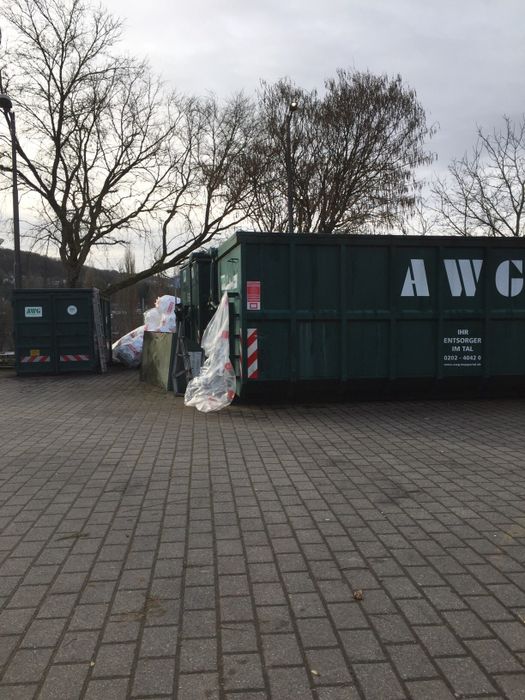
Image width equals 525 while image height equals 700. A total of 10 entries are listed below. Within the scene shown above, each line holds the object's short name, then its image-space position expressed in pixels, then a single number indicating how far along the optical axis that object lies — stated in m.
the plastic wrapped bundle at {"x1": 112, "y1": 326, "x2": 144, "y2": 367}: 18.03
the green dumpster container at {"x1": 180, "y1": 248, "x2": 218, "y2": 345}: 11.64
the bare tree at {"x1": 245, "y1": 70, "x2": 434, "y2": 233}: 25.45
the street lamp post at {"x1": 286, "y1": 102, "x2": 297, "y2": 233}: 23.19
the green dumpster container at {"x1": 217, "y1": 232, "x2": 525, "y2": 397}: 9.42
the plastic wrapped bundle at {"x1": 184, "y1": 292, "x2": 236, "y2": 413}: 9.26
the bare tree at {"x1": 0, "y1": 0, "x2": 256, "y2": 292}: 21.62
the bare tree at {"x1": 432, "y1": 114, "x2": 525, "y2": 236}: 20.00
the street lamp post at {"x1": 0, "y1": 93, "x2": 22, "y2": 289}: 18.58
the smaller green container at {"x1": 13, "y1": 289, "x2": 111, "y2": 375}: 16.09
